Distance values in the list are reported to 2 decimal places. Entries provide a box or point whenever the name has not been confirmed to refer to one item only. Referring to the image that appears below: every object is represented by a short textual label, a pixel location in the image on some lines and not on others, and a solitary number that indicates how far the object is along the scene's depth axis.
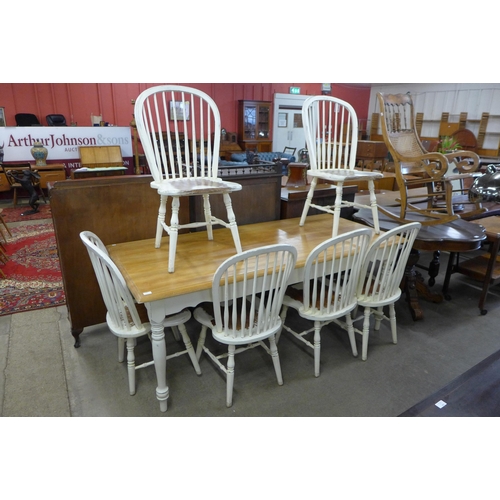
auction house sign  6.19
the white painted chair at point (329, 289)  1.81
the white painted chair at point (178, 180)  1.74
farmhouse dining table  1.62
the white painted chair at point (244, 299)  1.57
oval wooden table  2.36
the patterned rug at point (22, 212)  5.29
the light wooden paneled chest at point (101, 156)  6.55
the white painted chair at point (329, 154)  2.20
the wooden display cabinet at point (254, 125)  8.51
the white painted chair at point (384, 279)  2.03
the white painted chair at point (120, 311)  1.58
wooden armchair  2.47
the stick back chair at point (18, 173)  5.67
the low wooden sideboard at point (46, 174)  6.02
